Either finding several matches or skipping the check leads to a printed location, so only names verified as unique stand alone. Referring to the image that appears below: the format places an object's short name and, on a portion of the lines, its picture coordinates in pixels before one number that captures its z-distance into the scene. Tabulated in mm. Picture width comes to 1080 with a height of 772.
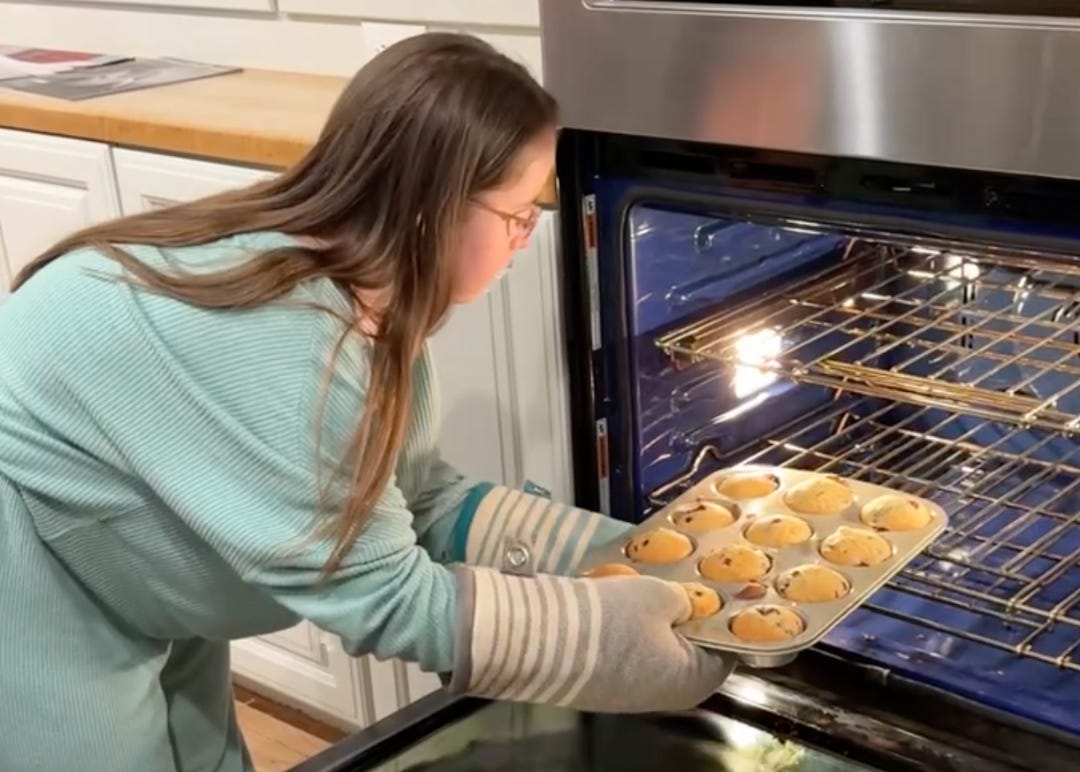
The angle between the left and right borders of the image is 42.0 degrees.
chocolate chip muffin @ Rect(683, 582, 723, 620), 1061
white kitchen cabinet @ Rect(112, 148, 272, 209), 1570
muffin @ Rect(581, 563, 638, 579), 1090
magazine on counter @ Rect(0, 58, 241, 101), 1850
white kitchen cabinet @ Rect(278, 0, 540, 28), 1738
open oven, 958
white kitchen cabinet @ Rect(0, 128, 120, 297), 1720
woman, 926
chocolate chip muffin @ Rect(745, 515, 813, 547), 1142
